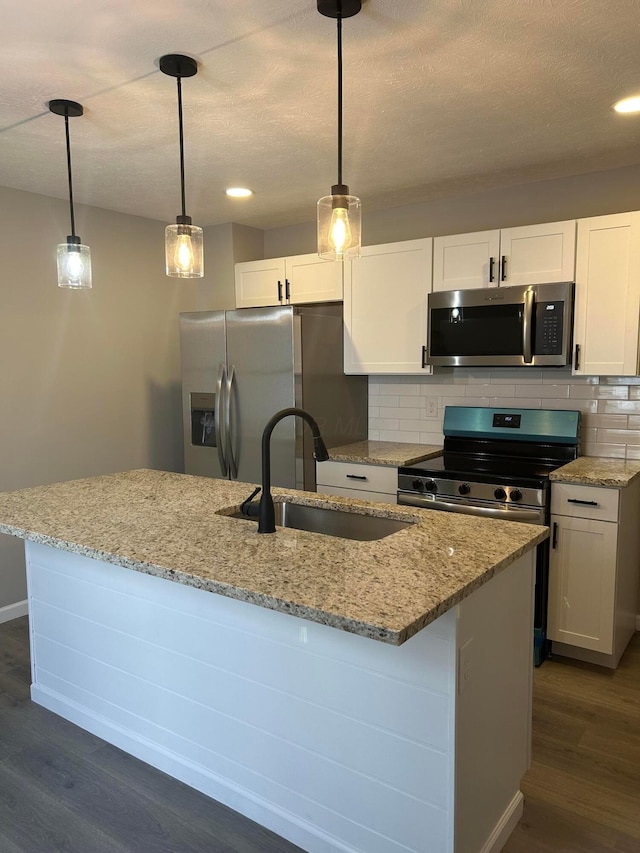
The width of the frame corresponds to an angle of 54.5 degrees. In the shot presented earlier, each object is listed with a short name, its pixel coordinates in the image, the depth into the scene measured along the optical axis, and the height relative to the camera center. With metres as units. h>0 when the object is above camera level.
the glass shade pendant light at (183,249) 2.08 +0.38
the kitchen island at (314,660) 1.53 -0.88
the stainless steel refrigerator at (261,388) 3.58 -0.16
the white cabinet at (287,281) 3.88 +0.52
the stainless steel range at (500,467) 2.96 -0.55
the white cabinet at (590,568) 2.81 -0.96
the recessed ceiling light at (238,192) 3.47 +0.96
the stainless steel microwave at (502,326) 3.10 +0.18
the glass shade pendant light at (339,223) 1.82 +0.41
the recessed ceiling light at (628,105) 2.31 +0.97
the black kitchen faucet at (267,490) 1.88 -0.39
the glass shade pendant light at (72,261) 2.24 +0.36
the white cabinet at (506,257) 3.08 +0.54
